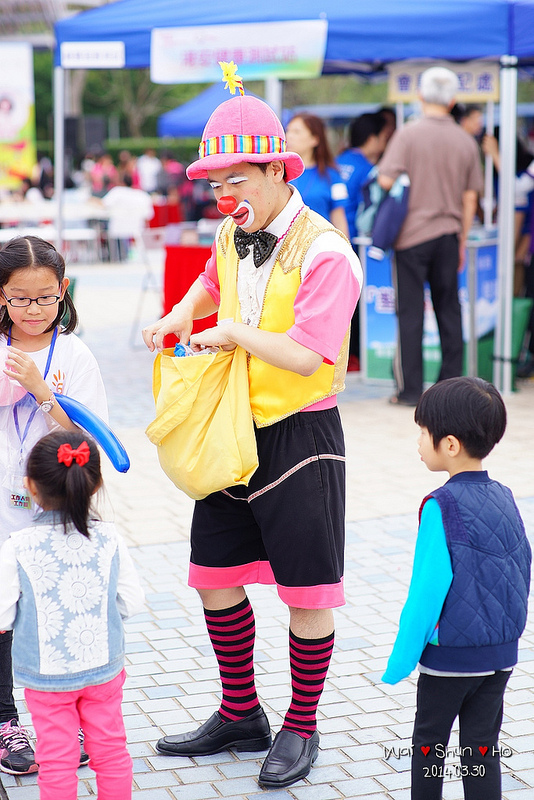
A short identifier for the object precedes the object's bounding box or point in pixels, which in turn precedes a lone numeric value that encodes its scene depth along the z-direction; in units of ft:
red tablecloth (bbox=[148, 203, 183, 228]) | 71.00
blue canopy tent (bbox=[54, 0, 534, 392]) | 22.52
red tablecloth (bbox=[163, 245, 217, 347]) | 27.66
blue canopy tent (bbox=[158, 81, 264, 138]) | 63.62
